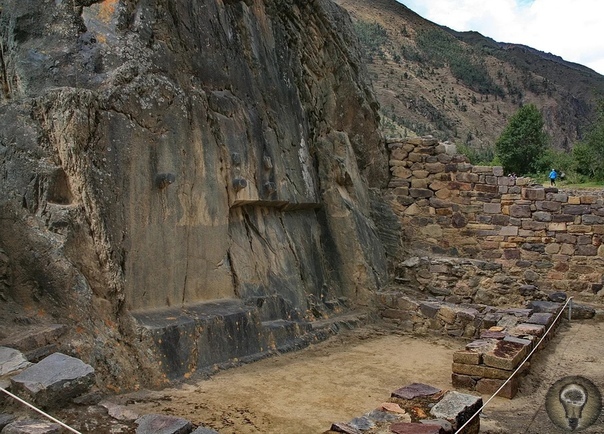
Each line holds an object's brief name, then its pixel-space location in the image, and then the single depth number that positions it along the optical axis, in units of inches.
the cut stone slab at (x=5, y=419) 157.5
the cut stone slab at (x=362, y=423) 187.9
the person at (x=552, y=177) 971.9
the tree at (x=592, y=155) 1100.5
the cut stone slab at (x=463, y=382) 273.6
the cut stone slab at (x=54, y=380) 170.7
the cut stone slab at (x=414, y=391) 223.3
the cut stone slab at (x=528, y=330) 315.3
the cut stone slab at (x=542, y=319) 349.1
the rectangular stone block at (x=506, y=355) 266.2
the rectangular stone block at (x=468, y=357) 273.1
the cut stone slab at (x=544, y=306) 392.8
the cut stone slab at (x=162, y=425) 164.1
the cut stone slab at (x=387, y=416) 197.3
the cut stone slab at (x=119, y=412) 176.3
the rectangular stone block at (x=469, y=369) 271.1
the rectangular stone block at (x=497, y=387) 263.3
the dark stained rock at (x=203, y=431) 164.0
